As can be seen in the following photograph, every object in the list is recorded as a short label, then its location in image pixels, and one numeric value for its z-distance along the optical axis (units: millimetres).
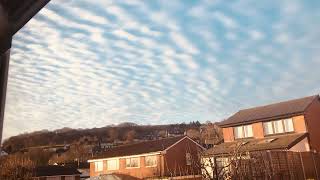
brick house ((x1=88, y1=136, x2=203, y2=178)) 26132
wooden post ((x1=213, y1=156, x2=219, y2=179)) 7932
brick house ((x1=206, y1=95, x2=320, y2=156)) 18948
